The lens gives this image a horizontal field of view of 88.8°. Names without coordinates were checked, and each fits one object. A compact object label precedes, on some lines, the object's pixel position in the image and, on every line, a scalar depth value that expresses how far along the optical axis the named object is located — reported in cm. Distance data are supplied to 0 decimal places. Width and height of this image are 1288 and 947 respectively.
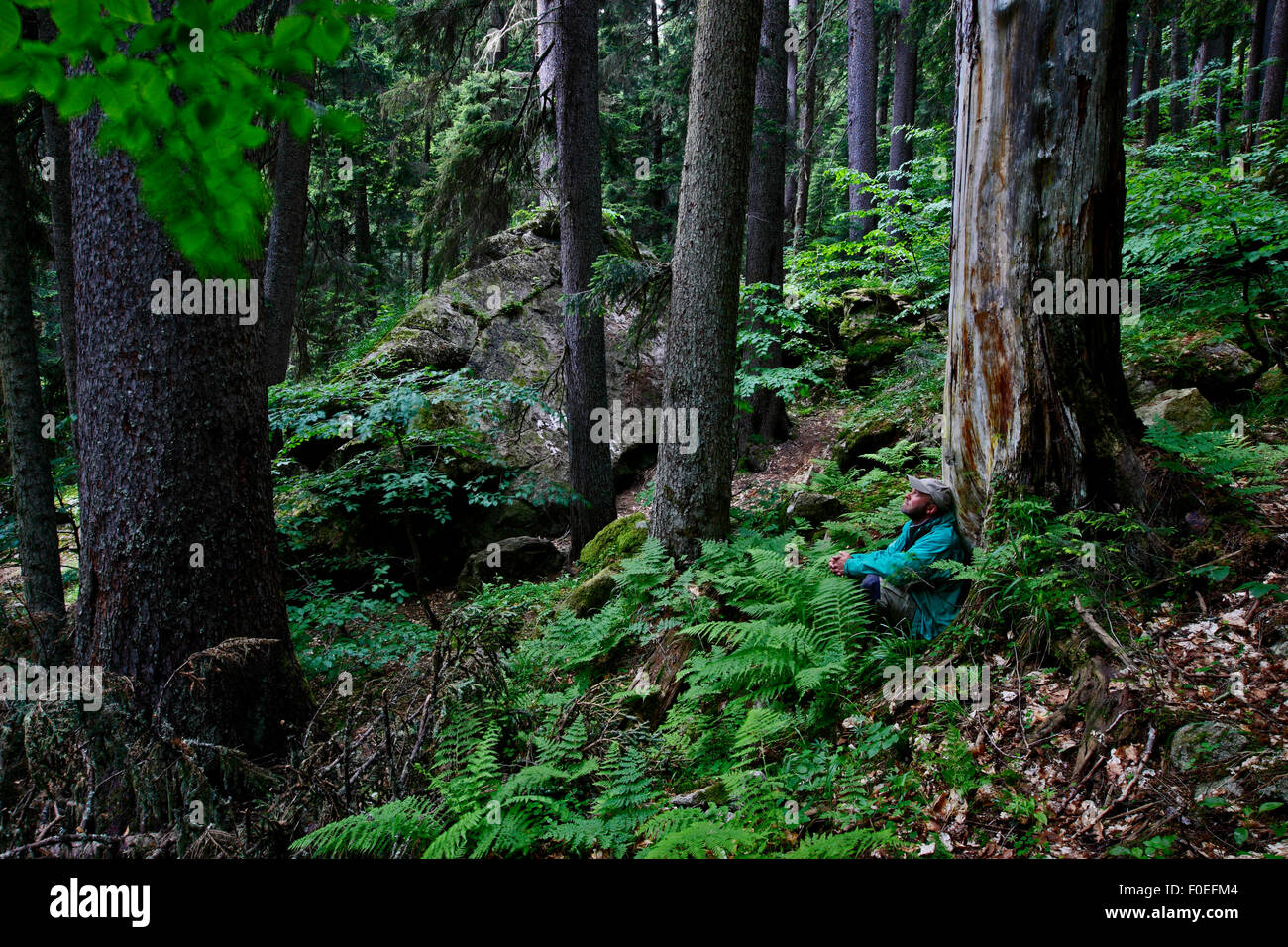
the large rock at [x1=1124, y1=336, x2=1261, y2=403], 676
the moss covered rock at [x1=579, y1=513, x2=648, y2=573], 719
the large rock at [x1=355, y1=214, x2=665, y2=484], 1111
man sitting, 427
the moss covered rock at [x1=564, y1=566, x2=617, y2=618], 629
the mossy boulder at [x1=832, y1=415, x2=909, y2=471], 820
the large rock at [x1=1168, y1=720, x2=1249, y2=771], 273
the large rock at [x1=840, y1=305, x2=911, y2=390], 1293
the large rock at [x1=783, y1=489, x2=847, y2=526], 657
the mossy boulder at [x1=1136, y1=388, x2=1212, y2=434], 598
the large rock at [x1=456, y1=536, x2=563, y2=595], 895
